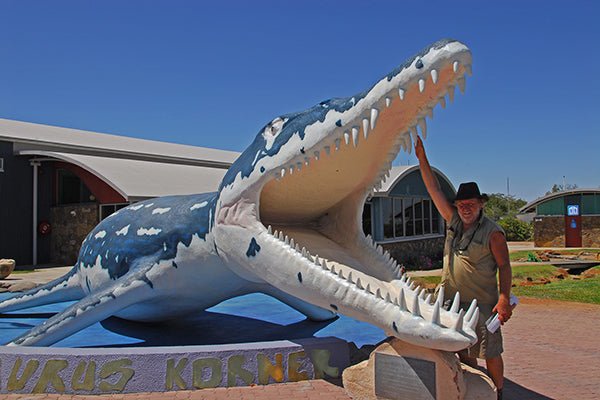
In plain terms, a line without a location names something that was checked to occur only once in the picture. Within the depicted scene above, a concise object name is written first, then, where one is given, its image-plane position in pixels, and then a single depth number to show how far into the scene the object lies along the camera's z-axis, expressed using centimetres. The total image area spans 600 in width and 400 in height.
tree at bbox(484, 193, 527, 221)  7012
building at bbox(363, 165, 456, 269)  2009
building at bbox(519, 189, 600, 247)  3172
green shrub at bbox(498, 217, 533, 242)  4303
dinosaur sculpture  355
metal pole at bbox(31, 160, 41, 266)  2033
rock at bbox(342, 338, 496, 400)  379
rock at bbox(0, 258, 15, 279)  1447
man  389
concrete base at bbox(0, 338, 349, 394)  454
